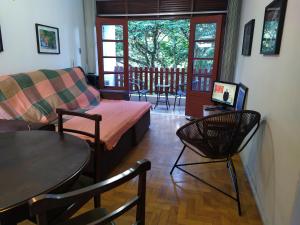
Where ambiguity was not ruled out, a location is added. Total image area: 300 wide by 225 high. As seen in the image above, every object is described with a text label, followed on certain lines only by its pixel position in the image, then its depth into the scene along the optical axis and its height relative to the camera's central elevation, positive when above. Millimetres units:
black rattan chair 1802 -571
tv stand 2740 -591
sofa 2230 -582
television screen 2865 -403
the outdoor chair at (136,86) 5449 -653
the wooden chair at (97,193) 602 -392
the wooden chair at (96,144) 1513 -570
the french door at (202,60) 3971 +26
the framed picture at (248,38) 2648 +298
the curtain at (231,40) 3842 +371
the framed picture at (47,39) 3203 +277
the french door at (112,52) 4246 +143
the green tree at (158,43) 6633 +513
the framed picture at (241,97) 2568 -406
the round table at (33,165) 838 -503
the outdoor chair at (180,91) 5079 -685
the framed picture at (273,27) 1624 +277
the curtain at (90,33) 4465 +521
